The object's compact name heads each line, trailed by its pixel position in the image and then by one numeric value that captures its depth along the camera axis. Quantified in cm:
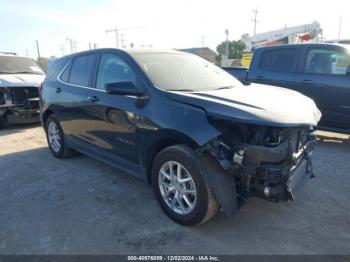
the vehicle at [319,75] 542
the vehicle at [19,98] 757
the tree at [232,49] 5762
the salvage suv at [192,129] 261
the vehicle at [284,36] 1623
